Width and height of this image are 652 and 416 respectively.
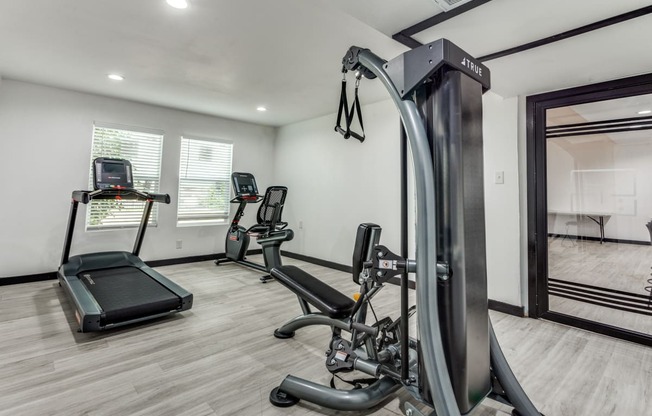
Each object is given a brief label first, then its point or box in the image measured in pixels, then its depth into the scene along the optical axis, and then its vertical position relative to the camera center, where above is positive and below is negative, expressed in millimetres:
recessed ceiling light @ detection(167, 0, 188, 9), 1978 +1422
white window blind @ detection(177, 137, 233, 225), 4738 +642
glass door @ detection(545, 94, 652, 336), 2410 +175
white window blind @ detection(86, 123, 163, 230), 4004 +801
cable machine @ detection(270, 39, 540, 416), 1096 -57
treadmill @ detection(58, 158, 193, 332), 2361 -607
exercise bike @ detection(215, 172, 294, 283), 3936 -101
